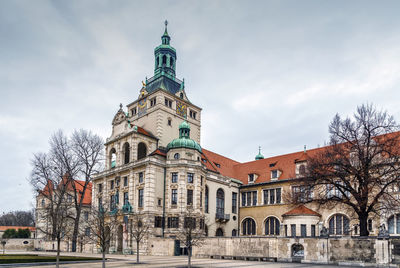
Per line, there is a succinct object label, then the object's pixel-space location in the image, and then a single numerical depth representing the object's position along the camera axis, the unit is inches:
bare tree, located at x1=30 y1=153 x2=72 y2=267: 1726.1
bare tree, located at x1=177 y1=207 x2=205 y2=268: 1510.8
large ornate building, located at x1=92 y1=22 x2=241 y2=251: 1788.9
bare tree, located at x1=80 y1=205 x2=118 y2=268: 987.9
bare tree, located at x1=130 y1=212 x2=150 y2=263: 1723.9
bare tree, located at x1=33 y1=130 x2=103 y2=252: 1768.0
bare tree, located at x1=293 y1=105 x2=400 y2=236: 1183.6
